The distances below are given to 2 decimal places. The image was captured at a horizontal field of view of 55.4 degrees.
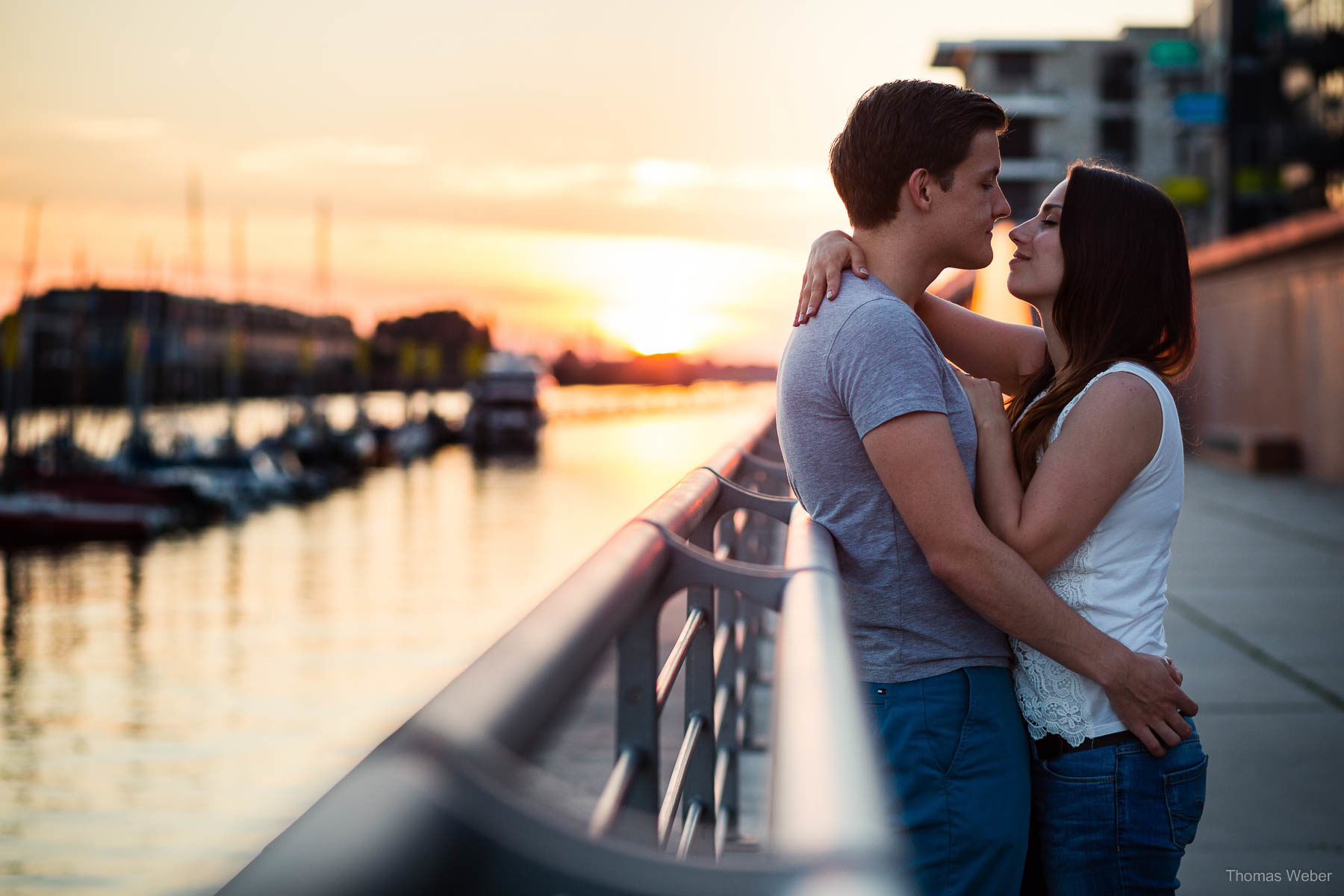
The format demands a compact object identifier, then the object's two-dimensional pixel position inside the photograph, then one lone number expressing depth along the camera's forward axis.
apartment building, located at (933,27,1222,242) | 70.12
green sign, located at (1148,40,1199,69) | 63.34
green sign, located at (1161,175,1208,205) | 56.09
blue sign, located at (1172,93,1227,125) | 57.25
